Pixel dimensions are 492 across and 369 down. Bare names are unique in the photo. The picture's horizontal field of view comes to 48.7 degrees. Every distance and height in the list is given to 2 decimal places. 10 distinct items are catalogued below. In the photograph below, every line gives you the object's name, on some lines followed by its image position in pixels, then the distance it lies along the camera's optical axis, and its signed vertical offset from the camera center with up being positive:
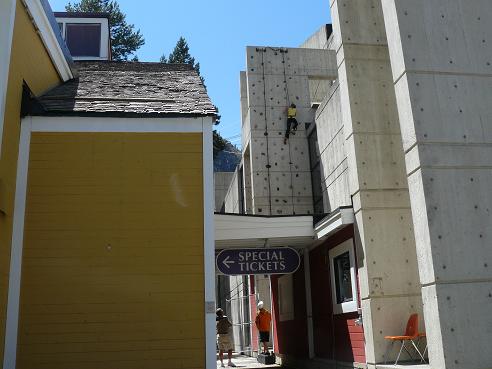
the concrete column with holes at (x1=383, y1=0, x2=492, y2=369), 6.12 +1.89
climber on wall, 16.44 +5.88
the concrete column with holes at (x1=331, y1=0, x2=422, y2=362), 8.23 +2.22
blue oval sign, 9.87 +1.09
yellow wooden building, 7.32 +1.35
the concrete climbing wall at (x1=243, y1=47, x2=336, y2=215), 16.28 +5.98
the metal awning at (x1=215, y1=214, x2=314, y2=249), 10.03 +1.72
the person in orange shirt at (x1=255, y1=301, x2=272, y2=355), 13.87 -0.01
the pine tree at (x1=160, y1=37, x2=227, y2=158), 38.16 +18.99
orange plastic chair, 7.65 -0.27
